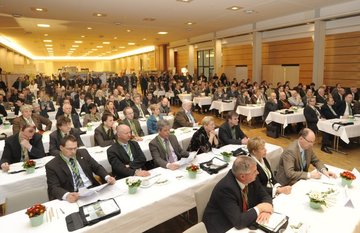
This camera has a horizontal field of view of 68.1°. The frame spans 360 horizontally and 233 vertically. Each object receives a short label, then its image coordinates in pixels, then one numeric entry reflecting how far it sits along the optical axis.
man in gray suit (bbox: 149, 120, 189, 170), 3.92
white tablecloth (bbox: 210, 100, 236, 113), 9.98
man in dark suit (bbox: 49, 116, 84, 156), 4.26
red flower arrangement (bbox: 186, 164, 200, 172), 3.10
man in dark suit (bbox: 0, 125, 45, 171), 3.97
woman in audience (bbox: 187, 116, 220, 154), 4.27
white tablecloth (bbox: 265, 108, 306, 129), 7.30
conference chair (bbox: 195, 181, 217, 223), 2.54
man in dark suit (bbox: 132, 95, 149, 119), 7.65
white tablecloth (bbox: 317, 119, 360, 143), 5.92
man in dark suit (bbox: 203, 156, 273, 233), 2.23
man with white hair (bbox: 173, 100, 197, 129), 6.22
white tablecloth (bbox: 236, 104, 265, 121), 8.72
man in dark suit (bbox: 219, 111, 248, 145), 4.69
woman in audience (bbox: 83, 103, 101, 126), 6.62
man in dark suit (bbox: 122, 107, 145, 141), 5.50
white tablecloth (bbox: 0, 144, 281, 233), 2.28
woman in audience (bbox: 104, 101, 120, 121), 6.88
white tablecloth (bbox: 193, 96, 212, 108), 11.31
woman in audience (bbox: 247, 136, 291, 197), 2.89
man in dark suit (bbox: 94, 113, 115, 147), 4.90
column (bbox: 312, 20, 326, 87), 9.66
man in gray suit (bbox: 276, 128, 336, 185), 3.19
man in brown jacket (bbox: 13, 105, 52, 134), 5.46
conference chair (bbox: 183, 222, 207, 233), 1.87
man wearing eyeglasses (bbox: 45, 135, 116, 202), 2.96
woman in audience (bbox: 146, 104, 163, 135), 6.00
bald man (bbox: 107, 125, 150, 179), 3.57
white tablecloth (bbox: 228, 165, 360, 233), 2.16
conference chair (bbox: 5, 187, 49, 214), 2.57
